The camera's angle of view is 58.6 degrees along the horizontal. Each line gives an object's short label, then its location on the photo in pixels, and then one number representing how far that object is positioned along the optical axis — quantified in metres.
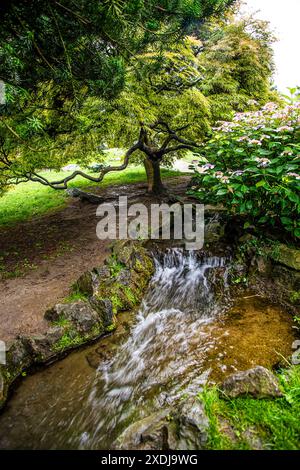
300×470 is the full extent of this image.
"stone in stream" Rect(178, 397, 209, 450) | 2.15
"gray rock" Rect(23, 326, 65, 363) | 3.80
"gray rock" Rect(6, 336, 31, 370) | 3.59
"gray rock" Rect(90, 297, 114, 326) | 4.45
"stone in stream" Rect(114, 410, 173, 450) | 2.25
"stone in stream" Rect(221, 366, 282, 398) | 2.49
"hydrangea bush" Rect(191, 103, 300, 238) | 4.18
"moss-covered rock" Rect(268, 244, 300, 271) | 4.77
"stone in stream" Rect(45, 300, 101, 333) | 4.24
